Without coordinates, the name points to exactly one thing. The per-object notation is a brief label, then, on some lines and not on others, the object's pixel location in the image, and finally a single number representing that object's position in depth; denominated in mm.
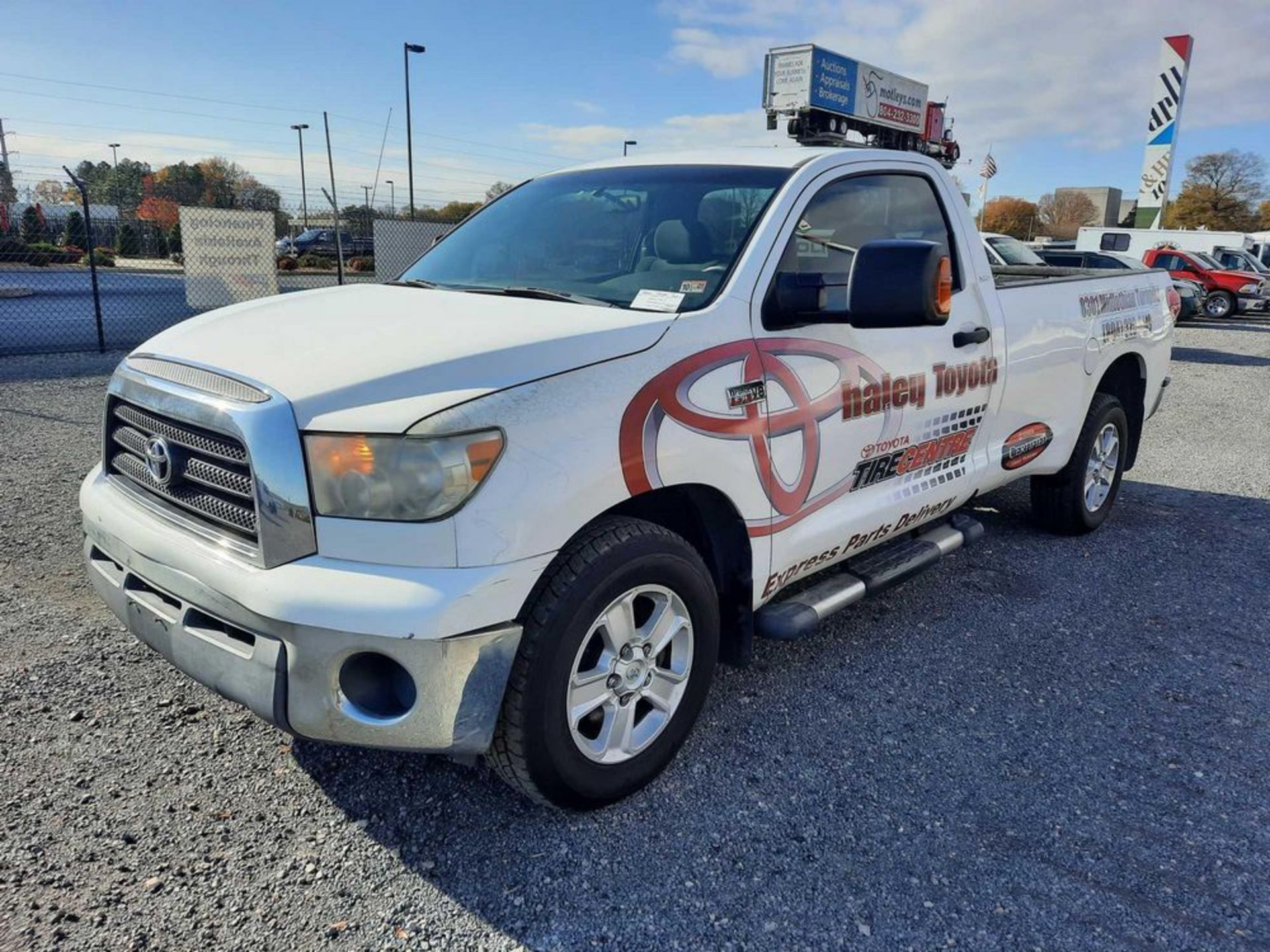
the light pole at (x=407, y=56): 30531
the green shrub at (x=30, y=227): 20594
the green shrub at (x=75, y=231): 19258
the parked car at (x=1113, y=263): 17656
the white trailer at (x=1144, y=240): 27672
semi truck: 18422
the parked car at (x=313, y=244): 29962
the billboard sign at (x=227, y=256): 11641
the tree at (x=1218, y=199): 69938
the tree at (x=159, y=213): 21531
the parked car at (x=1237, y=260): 26047
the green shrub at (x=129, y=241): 23344
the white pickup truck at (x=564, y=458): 2176
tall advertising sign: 34406
